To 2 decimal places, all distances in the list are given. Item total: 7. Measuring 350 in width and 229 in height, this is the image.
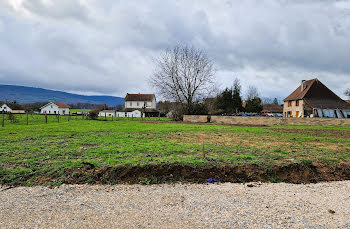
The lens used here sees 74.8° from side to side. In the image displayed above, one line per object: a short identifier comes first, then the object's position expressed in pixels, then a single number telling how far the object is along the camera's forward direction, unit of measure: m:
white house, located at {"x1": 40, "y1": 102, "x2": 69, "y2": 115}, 88.73
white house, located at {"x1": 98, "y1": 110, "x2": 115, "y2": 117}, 77.83
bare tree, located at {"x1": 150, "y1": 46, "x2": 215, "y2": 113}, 40.88
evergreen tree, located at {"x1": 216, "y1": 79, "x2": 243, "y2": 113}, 52.25
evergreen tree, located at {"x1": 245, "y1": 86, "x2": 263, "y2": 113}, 59.44
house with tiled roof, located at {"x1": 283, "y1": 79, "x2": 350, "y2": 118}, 39.87
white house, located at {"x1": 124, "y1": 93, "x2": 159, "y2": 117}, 79.69
